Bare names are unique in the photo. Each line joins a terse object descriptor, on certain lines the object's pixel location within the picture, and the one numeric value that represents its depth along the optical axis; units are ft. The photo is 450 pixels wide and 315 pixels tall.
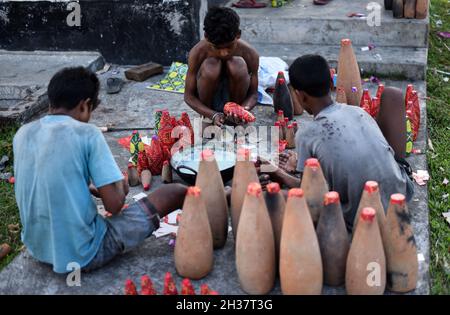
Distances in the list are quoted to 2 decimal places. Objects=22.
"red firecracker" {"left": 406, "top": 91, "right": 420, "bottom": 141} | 14.35
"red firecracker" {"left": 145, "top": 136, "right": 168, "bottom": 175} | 13.39
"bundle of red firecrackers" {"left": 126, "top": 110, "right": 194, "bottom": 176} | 13.39
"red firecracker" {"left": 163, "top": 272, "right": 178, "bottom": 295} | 8.99
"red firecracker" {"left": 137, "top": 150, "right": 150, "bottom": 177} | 13.35
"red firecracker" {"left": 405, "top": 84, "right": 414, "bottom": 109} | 15.01
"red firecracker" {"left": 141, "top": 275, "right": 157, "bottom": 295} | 9.03
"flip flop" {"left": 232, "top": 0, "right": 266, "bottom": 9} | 23.43
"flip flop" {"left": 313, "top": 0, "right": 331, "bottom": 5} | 23.71
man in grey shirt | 10.05
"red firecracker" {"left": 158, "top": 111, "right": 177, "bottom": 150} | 13.65
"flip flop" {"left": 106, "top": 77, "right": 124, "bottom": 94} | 19.35
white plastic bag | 17.80
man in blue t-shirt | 9.23
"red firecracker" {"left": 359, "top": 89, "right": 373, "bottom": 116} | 14.38
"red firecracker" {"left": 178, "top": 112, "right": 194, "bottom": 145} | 14.16
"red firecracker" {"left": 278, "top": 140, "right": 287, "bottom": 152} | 14.07
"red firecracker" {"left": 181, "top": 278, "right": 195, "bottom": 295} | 8.83
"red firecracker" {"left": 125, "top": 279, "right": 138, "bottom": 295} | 9.10
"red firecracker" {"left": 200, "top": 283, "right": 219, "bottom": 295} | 8.77
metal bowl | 11.89
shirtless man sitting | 14.10
